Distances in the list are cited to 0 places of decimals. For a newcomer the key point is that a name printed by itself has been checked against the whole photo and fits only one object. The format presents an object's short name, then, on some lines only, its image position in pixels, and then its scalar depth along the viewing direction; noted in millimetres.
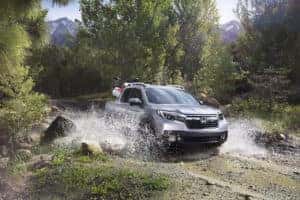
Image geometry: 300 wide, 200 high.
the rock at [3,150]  10559
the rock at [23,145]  11227
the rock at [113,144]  10188
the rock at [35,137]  12208
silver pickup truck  9414
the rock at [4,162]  8750
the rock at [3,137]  11625
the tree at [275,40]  22266
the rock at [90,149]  9227
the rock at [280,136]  12495
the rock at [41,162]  8472
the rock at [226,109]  17953
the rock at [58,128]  12453
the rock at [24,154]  9512
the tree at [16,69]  6113
